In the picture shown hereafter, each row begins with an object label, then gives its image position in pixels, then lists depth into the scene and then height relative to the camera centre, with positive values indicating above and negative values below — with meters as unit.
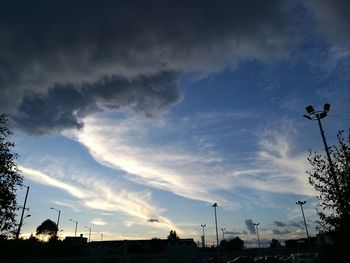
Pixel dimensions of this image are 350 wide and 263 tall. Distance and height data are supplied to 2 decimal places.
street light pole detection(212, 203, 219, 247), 92.28 +18.74
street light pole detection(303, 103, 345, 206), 21.12 +10.65
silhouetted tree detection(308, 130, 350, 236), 13.05 +3.17
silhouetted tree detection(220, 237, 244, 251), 177.68 +17.97
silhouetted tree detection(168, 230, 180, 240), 191.12 +24.78
